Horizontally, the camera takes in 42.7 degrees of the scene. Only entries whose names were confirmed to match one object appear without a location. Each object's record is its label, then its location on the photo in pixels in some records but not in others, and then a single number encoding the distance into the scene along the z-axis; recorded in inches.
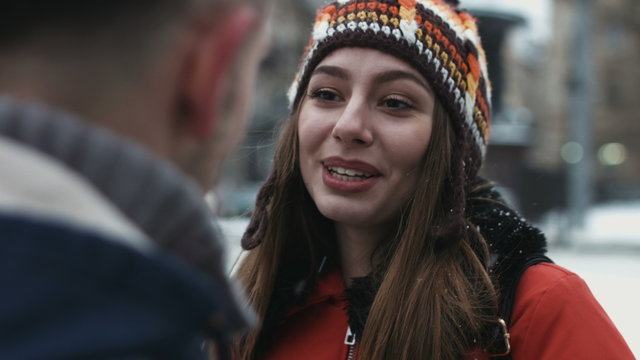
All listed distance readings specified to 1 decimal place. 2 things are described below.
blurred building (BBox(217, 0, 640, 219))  924.1
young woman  24.0
